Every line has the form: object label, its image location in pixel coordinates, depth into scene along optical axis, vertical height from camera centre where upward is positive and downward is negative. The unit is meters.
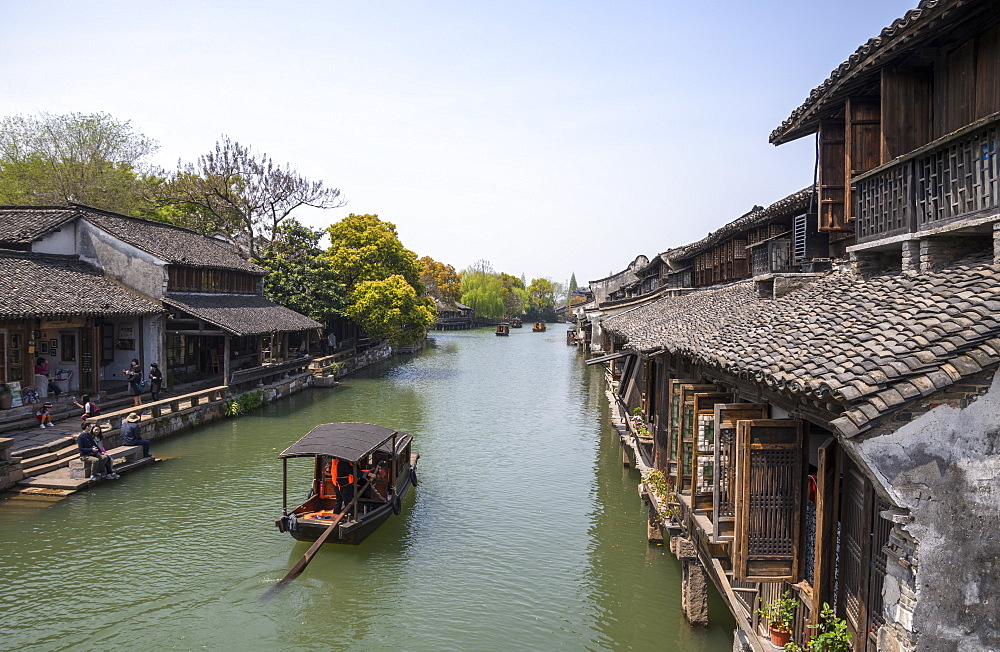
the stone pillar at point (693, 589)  9.46 -4.02
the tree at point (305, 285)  36.12 +1.67
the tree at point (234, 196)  40.12 +7.45
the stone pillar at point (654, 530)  12.52 -4.15
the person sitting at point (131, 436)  16.95 -3.27
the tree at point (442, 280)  79.50 +4.60
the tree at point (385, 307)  37.19 +0.47
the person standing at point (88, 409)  17.62 -2.70
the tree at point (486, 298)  90.81 +2.53
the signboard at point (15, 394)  17.81 -2.31
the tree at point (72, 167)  36.94 +8.61
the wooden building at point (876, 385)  4.25 -0.50
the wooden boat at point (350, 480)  12.03 -3.44
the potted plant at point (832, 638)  5.22 -2.61
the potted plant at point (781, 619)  6.09 -2.86
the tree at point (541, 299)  115.12 +3.21
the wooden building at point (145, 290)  22.03 +0.86
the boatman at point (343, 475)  13.16 -3.30
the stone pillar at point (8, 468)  14.10 -3.49
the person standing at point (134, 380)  21.26 -2.25
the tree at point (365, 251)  40.47 +4.10
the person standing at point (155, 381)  21.62 -2.32
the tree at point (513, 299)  105.68 +2.93
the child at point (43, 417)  17.55 -2.88
